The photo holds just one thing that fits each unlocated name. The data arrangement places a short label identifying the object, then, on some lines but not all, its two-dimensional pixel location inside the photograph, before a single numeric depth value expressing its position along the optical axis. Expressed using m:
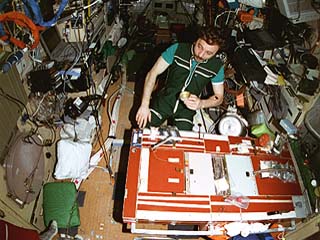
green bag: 3.23
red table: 2.51
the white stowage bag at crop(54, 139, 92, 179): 3.45
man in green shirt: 2.98
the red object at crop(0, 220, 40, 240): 2.13
